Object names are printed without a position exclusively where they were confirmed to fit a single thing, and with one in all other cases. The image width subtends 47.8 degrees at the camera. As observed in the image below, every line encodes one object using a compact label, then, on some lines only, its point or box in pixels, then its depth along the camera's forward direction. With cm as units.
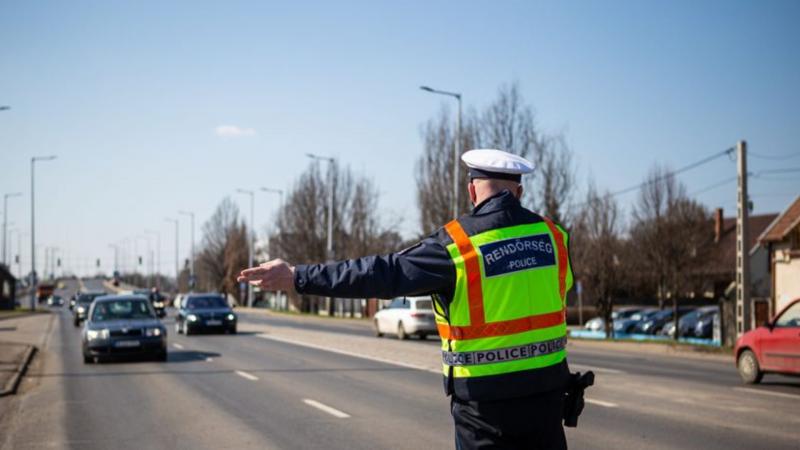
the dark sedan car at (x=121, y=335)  1997
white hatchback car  3027
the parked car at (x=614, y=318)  4556
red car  1452
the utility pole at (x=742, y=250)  2417
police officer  378
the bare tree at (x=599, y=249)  3681
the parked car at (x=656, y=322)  4319
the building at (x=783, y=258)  3616
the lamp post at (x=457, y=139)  3703
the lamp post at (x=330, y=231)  5670
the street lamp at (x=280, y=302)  8630
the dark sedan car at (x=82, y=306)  4312
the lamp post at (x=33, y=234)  6192
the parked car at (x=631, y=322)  4472
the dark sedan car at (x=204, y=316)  3294
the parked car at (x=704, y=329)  3784
